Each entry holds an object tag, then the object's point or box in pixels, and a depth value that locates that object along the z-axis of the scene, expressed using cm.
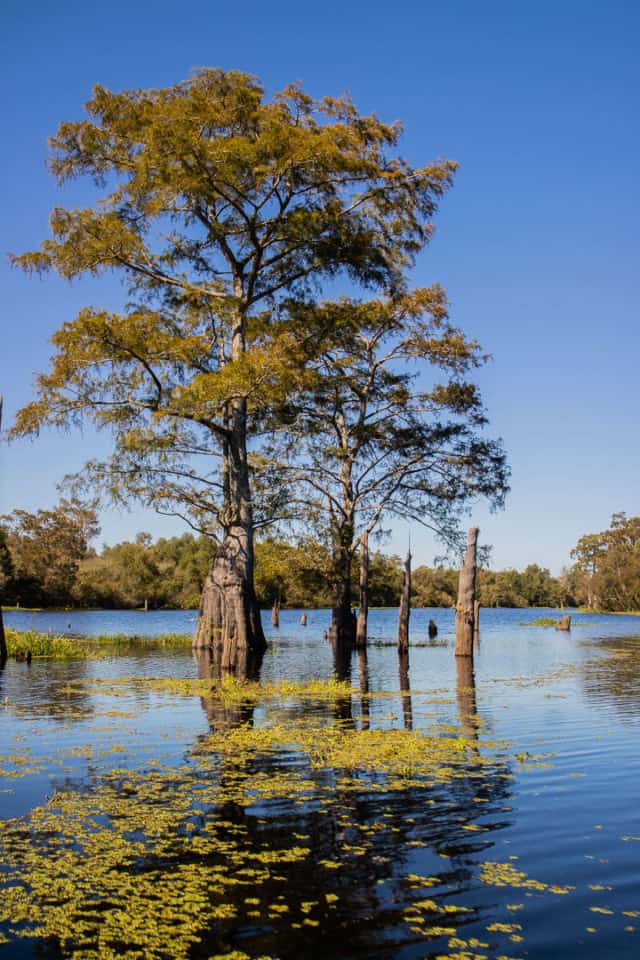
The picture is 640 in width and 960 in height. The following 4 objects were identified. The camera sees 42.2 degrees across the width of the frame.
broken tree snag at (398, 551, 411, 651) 3170
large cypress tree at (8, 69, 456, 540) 2266
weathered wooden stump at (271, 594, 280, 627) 6238
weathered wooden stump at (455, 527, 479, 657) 2639
